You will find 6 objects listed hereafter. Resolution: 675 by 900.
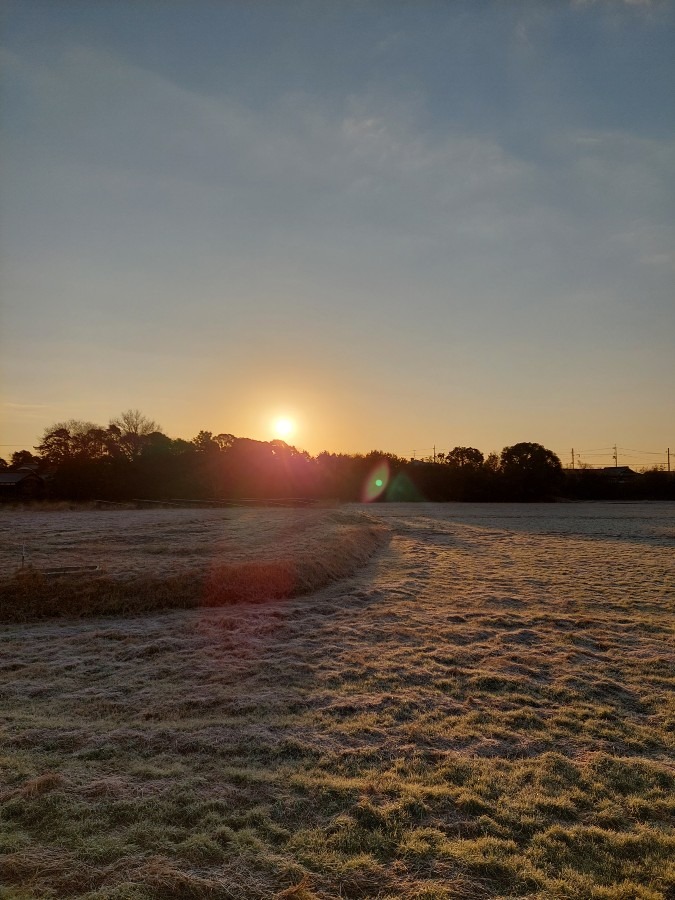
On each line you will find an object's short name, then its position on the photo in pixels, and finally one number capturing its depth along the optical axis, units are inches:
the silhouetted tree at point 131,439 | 2973.7
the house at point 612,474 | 3072.6
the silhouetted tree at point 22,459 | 3092.0
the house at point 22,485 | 2204.7
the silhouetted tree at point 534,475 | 2933.1
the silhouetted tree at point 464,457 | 3255.4
